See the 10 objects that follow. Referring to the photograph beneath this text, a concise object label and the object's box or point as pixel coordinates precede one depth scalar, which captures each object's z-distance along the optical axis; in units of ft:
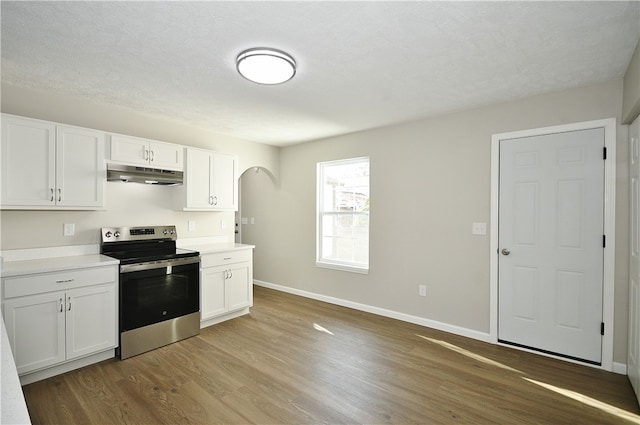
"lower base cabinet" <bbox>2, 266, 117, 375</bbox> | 8.01
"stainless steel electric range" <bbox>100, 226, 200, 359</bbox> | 9.91
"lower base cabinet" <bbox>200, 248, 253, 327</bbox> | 12.22
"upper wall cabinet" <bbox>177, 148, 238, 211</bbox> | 12.64
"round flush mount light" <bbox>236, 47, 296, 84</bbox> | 7.29
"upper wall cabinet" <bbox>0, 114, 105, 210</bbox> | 8.67
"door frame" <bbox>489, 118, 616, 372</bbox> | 9.07
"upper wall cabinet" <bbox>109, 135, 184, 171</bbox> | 10.71
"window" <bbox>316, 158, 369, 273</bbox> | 14.99
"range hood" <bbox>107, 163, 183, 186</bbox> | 10.58
